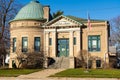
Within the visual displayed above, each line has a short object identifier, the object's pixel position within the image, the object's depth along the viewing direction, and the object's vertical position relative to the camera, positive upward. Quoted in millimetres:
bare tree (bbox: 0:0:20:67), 35253 +3896
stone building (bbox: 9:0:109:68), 34191 +1688
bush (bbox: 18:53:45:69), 33257 -1994
